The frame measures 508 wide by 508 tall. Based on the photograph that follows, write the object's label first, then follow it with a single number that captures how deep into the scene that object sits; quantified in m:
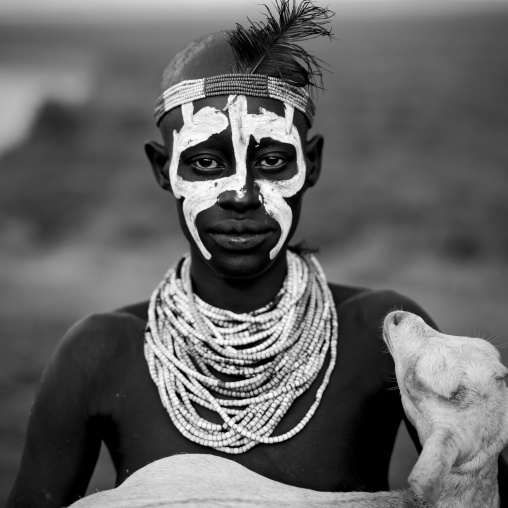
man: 2.90
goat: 2.35
